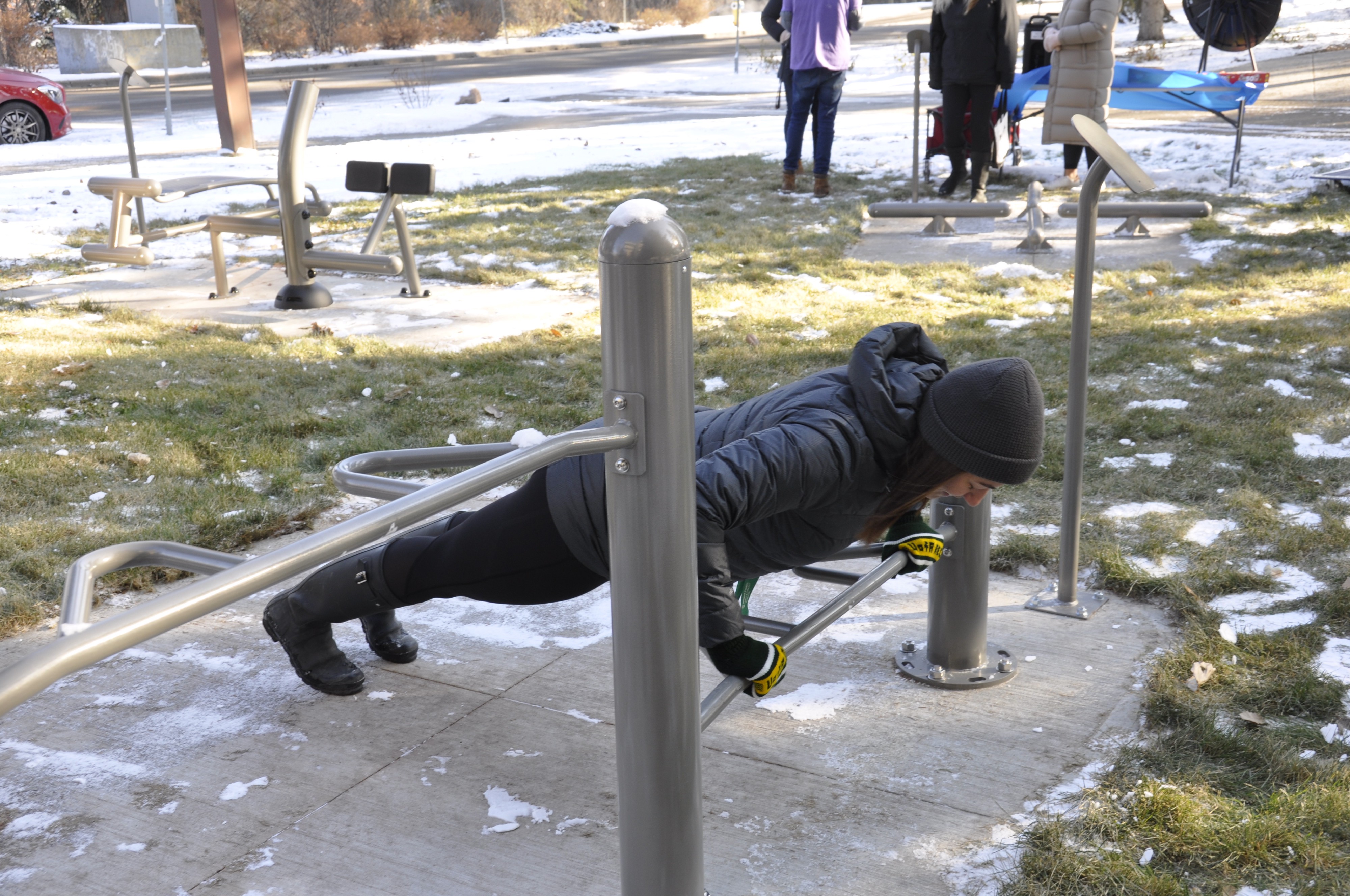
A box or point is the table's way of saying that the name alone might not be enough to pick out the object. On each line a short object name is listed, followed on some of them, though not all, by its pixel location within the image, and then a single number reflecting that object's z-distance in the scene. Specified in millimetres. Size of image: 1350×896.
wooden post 12320
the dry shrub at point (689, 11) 39969
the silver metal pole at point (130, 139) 7410
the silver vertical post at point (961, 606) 2758
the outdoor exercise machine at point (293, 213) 6297
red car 14305
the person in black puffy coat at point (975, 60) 8320
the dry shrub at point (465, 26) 34750
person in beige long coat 7891
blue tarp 8797
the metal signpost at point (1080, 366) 2676
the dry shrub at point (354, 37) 31766
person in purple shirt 8781
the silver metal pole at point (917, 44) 8258
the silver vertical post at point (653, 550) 1427
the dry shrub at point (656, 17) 39812
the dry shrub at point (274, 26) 31516
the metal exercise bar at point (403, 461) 2023
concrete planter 24438
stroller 9672
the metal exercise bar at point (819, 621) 1885
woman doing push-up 2004
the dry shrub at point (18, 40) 27094
